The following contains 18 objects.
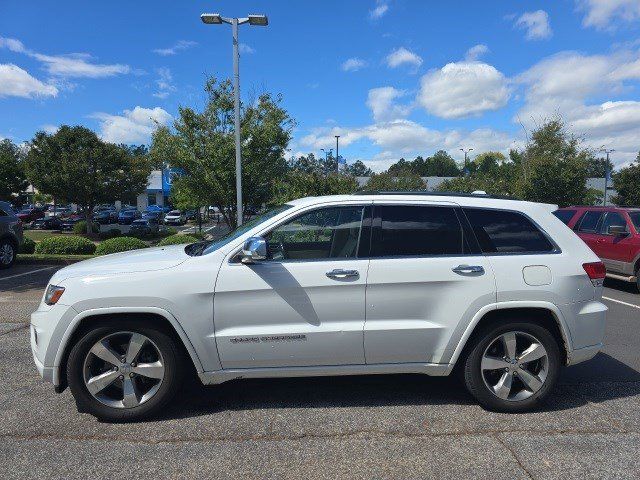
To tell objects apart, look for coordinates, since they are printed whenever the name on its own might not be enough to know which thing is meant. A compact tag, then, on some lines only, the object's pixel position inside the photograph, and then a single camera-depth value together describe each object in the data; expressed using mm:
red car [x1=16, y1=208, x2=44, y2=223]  42638
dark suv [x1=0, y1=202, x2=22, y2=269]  11133
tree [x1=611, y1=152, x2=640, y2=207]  35344
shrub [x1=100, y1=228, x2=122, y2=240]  31219
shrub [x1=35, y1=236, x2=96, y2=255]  13281
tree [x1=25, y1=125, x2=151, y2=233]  28812
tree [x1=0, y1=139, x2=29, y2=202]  38094
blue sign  57950
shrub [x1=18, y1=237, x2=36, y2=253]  13859
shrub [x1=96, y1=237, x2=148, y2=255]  12219
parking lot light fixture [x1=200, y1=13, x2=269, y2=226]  13000
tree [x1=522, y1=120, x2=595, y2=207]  24594
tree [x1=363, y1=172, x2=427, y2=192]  31328
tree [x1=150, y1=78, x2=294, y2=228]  15422
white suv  3494
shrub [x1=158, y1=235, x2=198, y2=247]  12652
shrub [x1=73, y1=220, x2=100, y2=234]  33616
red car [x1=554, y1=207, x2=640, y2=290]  9219
